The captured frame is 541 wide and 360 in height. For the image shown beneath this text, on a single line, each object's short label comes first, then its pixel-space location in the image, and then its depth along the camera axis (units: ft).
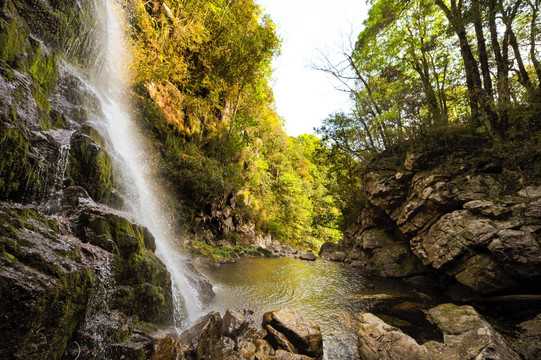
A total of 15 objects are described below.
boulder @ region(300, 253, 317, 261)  47.34
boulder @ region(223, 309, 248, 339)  14.34
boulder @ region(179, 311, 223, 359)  11.76
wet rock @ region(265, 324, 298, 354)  13.23
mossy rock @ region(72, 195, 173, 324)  12.39
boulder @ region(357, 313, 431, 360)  12.17
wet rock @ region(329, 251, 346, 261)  46.52
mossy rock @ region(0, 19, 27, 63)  14.40
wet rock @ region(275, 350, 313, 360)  12.17
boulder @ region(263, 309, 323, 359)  13.53
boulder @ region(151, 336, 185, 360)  10.60
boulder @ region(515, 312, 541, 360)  12.38
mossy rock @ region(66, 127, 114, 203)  16.94
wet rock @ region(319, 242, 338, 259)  51.78
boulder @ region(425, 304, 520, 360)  11.86
